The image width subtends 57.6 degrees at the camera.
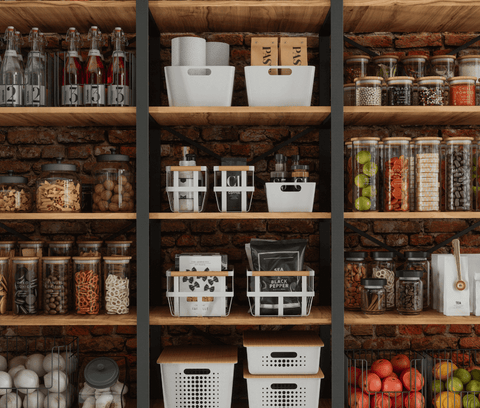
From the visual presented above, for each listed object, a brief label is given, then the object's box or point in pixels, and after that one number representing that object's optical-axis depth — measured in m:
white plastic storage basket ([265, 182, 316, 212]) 1.88
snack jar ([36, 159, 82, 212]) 1.90
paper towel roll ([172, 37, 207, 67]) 1.90
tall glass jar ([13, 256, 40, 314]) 1.91
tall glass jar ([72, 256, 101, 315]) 1.89
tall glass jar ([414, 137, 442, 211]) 1.88
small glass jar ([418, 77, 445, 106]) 1.93
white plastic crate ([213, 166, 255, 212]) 1.88
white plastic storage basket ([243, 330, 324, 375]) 1.86
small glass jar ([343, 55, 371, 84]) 2.08
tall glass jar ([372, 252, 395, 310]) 1.97
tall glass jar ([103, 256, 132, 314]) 1.90
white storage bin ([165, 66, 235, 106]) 1.88
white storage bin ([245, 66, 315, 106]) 1.87
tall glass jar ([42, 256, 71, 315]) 1.91
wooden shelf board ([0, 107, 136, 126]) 1.87
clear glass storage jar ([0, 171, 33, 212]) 1.92
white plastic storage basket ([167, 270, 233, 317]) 1.85
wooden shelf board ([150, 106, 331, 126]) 1.85
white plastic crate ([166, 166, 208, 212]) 1.87
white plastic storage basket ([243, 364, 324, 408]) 1.85
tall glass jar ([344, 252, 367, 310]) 1.98
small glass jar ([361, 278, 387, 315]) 1.89
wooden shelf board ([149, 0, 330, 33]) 1.86
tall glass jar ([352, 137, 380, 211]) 1.90
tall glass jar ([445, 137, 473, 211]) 1.91
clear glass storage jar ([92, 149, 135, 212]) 1.91
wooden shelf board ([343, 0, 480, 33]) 1.88
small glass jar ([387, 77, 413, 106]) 1.93
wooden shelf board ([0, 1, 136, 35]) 1.88
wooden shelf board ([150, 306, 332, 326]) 1.82
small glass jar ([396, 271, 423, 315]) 1.90
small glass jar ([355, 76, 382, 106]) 1.92
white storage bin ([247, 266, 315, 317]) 1.84
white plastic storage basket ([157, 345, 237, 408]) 1.86
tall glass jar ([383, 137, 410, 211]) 1.88
